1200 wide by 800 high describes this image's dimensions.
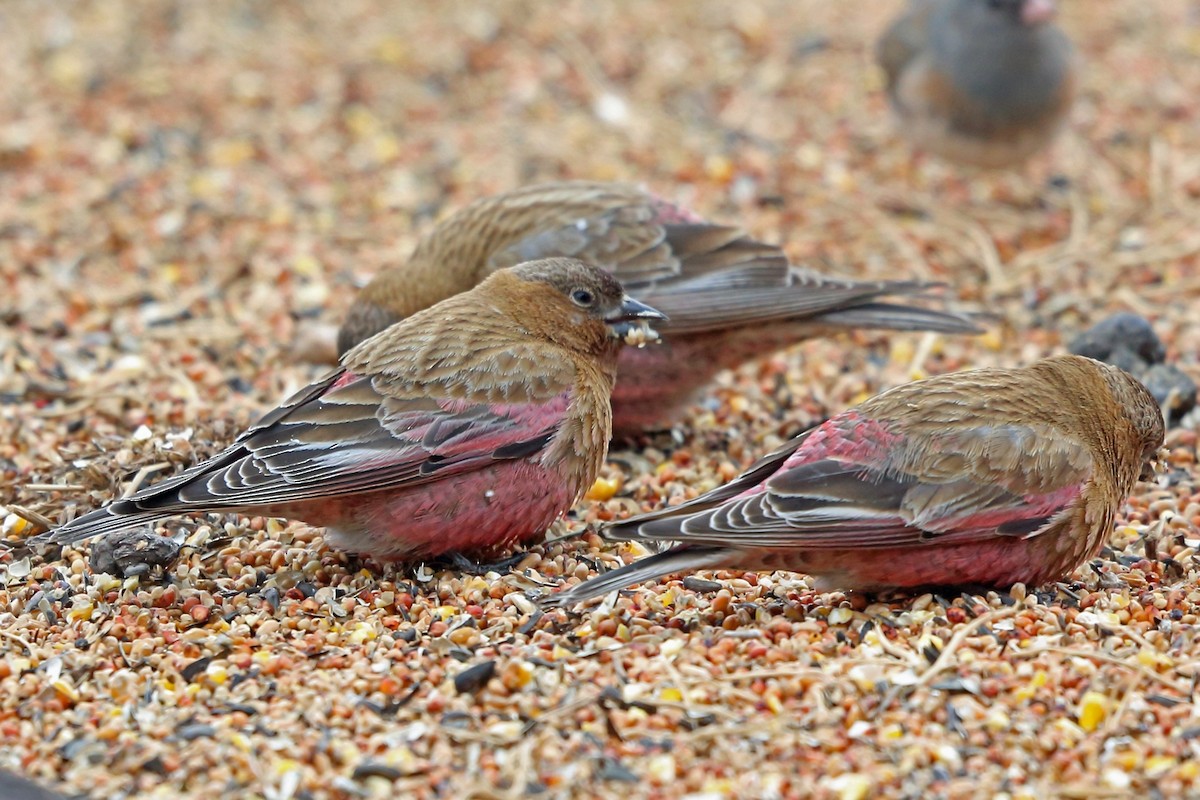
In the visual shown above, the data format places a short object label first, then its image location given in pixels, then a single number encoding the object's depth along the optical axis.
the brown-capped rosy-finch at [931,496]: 8.23
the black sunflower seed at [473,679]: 7.67
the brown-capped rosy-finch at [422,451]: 8.79
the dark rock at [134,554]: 9.15
